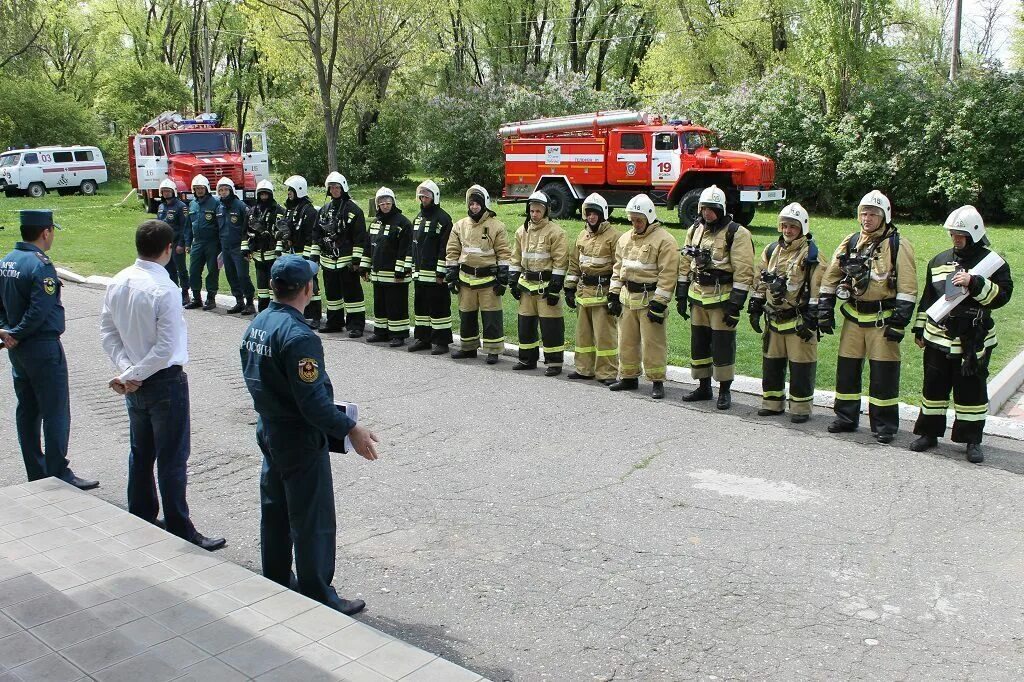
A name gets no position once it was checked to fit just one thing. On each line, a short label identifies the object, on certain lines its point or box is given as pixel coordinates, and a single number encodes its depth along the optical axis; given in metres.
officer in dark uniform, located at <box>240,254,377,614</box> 4.35
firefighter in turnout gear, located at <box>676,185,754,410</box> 8.73
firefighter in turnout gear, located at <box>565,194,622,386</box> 9.77
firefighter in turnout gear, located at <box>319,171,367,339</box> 12.13
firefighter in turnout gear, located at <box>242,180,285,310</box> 13.09
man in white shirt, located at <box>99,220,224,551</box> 5.32
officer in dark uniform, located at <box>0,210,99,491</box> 6.16
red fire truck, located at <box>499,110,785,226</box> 23.22
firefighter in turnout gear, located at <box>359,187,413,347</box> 11.64
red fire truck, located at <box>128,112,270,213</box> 28.53
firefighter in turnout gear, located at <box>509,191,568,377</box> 10.19
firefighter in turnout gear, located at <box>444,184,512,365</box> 10.74
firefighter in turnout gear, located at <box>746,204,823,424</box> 8.28
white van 37.22
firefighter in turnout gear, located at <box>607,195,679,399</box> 9.15
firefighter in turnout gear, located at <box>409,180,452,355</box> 11.21
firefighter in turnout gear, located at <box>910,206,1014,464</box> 7.16
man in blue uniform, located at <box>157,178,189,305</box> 14.30
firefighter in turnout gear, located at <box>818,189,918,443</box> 7.70
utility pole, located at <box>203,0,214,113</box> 45.97
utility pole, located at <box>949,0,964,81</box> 26.33
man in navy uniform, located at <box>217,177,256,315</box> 13.68
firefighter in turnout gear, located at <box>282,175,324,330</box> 12.67
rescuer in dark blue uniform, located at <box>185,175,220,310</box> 13.85
